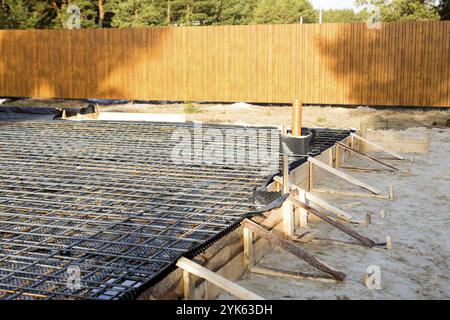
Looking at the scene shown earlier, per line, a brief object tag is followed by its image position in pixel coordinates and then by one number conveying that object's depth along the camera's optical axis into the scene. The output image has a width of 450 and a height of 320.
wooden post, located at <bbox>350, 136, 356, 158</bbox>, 11.76
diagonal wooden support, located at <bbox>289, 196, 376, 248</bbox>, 6.10
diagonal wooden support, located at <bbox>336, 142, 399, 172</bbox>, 10.12
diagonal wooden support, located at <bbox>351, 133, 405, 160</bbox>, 10.89
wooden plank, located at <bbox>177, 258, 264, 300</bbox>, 4.13
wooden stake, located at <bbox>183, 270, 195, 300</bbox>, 4.41
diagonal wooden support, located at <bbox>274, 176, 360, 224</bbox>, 6.88
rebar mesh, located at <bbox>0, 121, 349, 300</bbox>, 4.33
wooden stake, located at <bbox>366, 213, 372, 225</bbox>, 7.09
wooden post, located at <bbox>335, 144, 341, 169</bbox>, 10.61
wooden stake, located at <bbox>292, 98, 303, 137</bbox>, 8.87
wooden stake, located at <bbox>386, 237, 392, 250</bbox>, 6.07
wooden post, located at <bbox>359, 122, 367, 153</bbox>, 12.04
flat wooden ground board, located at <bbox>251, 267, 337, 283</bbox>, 5.21
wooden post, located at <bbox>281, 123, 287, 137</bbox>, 10.17
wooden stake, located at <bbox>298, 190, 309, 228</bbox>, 6.93
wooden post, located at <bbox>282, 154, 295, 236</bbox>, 6.47
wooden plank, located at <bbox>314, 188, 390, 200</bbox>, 8.38
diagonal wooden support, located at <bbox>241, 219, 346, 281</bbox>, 5.19
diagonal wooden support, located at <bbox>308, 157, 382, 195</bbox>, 8.30
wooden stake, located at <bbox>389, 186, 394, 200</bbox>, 8.29
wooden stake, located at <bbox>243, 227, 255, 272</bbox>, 5.53
